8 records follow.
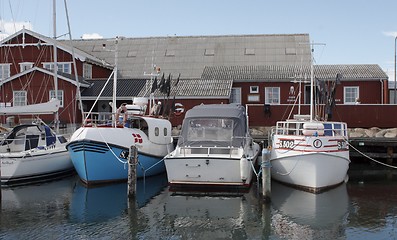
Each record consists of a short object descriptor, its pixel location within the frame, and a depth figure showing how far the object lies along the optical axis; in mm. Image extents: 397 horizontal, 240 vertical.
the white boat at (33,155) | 19125
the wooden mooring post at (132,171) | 15857
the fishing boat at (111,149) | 18156
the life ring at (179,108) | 31078
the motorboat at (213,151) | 15969
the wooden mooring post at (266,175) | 15031
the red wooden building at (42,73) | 32531
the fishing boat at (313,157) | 16625
